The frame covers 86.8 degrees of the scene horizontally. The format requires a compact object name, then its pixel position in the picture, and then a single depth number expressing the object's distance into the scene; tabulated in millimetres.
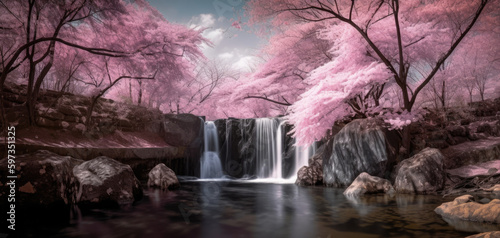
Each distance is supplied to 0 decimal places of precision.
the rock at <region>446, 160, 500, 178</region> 7161
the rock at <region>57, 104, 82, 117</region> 10486
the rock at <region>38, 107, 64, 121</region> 9720
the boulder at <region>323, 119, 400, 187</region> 7957
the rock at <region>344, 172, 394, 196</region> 6707
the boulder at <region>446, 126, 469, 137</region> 9570
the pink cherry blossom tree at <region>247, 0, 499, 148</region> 7777
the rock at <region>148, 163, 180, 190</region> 8133
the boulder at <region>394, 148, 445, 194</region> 6774
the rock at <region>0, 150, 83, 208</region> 4207
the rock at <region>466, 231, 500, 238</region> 2554
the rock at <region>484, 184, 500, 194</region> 5766
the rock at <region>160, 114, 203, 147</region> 13974
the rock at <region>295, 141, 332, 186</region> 9258
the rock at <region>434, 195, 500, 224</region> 3659
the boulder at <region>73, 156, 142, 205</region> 5230
